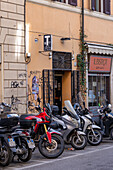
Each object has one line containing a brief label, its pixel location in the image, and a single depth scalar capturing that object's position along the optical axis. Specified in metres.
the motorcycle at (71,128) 10.53
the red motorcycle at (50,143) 9.11
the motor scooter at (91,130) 11.33
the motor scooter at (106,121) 12.38
